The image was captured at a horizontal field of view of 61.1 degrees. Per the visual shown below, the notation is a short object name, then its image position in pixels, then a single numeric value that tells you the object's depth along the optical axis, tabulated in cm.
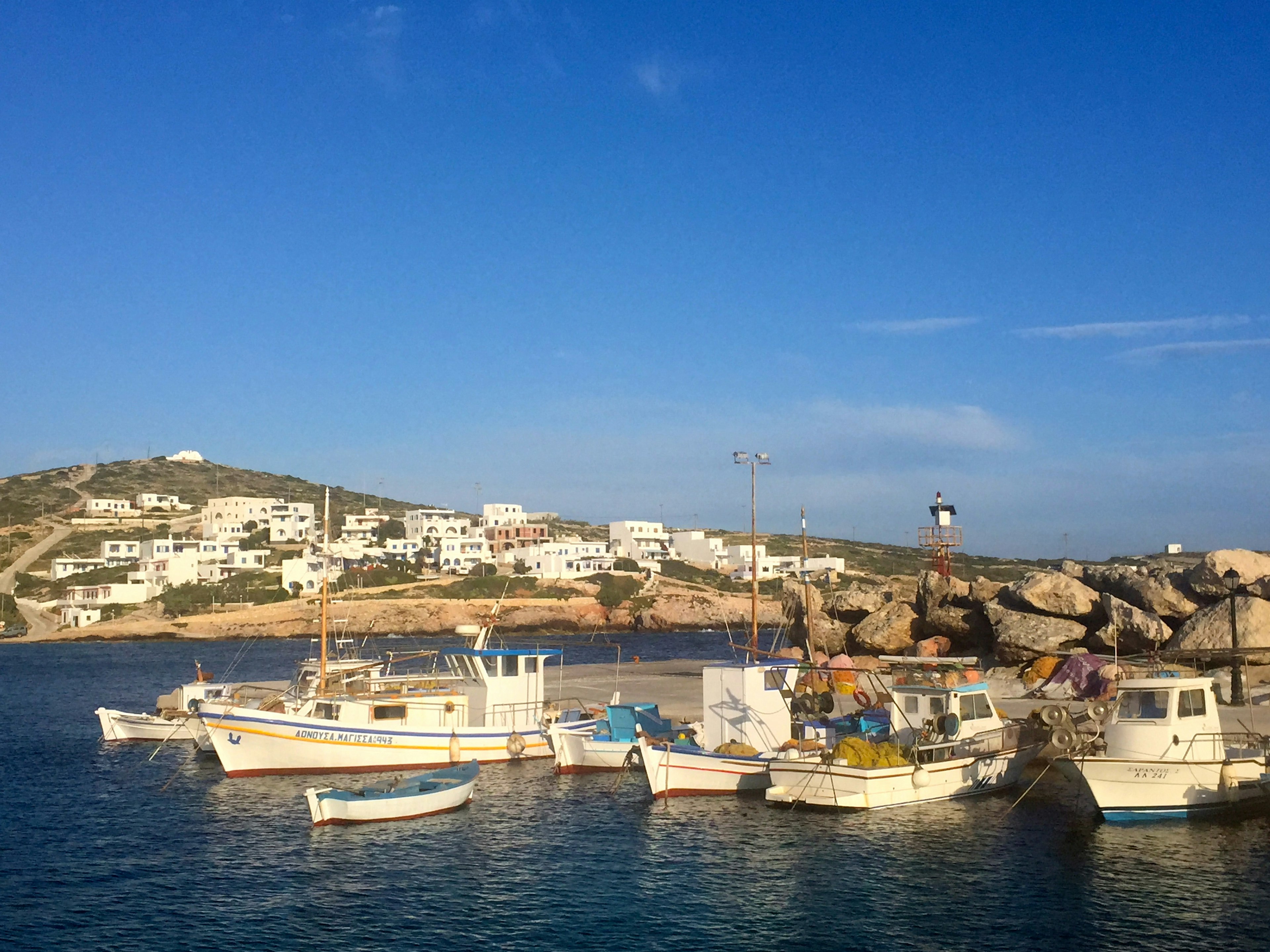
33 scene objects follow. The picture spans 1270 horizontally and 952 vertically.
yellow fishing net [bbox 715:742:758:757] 2897
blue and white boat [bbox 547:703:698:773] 3269
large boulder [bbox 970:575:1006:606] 5288
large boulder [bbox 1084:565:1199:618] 4478
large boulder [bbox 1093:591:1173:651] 4253
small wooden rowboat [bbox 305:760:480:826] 2620
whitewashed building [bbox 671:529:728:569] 17138
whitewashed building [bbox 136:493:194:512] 18600
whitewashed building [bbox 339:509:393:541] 16912
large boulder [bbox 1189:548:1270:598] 4350
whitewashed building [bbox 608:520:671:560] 16800
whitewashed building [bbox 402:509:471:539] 16475
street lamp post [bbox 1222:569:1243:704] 3272
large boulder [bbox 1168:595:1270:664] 3856
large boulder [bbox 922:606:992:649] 5159
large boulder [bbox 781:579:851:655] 5753
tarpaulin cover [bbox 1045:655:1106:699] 3644
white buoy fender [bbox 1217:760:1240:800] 2366
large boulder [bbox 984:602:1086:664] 4547
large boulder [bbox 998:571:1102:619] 4656
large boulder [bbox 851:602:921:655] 5522
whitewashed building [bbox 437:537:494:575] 14988
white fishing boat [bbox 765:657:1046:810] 2608
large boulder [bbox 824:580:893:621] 5988
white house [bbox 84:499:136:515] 17550
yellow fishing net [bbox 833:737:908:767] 2647
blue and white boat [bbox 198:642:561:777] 3309
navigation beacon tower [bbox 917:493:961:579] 5888
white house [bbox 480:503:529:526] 17212
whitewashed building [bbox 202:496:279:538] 16712
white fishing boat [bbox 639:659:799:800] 2833
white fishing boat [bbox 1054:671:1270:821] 2367
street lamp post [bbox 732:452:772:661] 3478
